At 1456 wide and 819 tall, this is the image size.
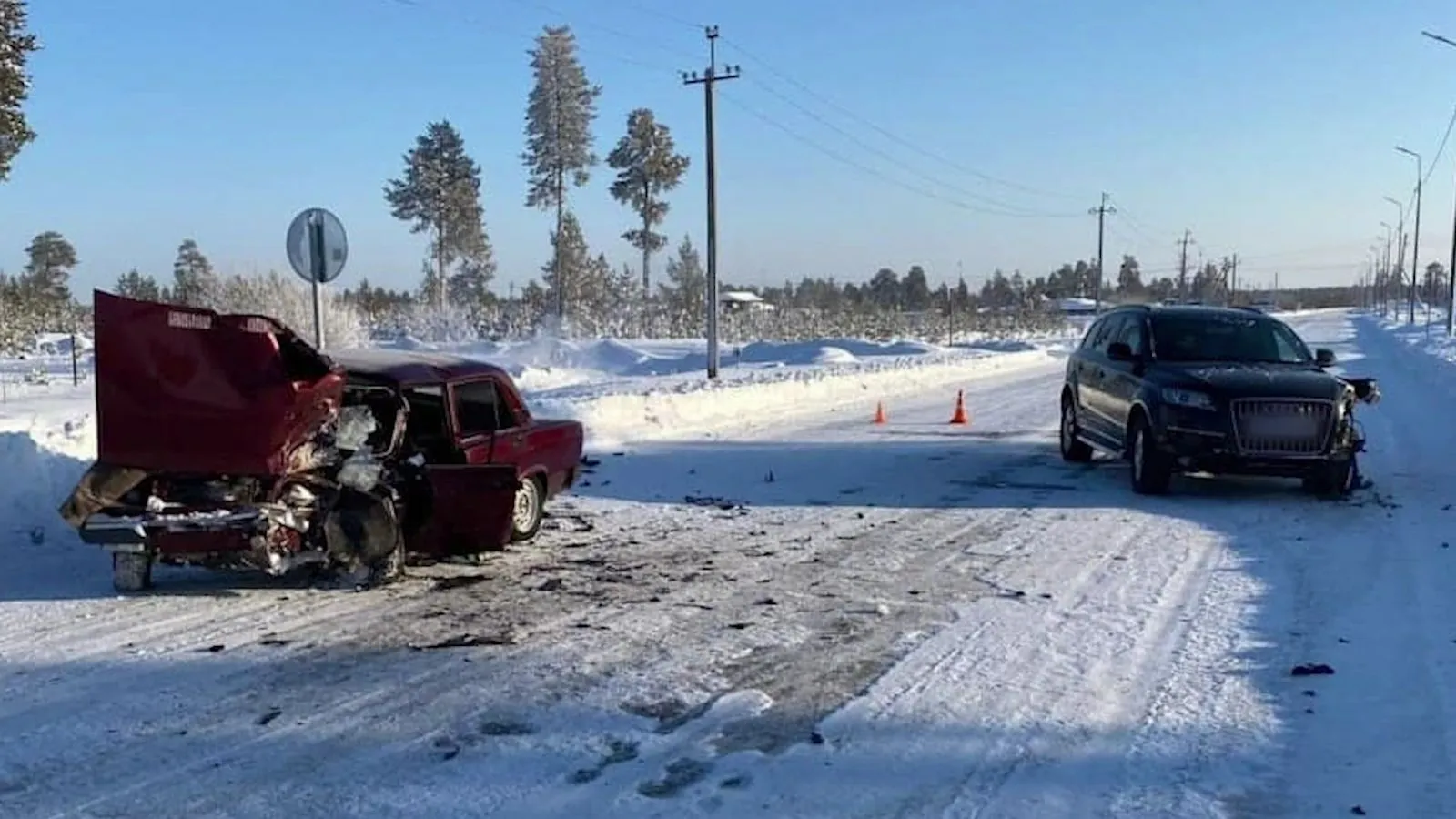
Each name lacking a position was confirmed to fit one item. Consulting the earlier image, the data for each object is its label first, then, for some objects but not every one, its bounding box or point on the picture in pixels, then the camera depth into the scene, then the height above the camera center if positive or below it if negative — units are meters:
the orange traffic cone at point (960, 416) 19.58 -1.86
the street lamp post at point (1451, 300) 50.37 +0.08
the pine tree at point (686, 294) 67.25 +0.27
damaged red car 7.40 -1.01
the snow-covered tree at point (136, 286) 78.86 +0.64
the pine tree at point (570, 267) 66.12 +1.77
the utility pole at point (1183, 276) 127.00 +2.60
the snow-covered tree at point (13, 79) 25.95 +4.58
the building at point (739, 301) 72.22 -0.25
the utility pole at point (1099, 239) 78.12 +3.96
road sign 12.25 +0.49
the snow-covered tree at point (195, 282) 48.16 +0.57
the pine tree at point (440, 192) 69.69 +5.95
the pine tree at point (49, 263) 85.73 +2.25
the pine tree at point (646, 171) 76.94 +7.95
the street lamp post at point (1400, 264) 110.47 +3.72
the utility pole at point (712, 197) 29.03 +2.44
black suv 11.32 -0.95
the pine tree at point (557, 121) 68.69 +9.82
